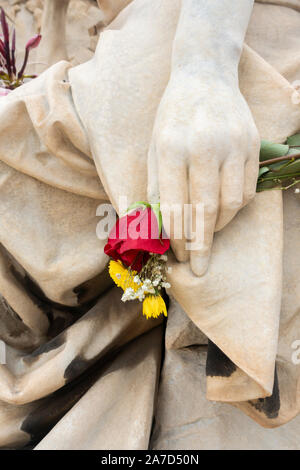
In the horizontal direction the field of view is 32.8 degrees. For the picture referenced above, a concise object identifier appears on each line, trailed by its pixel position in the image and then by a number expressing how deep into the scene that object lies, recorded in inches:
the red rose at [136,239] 26.8
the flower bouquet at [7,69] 50.2
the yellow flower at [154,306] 29.7
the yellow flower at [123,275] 29.9
